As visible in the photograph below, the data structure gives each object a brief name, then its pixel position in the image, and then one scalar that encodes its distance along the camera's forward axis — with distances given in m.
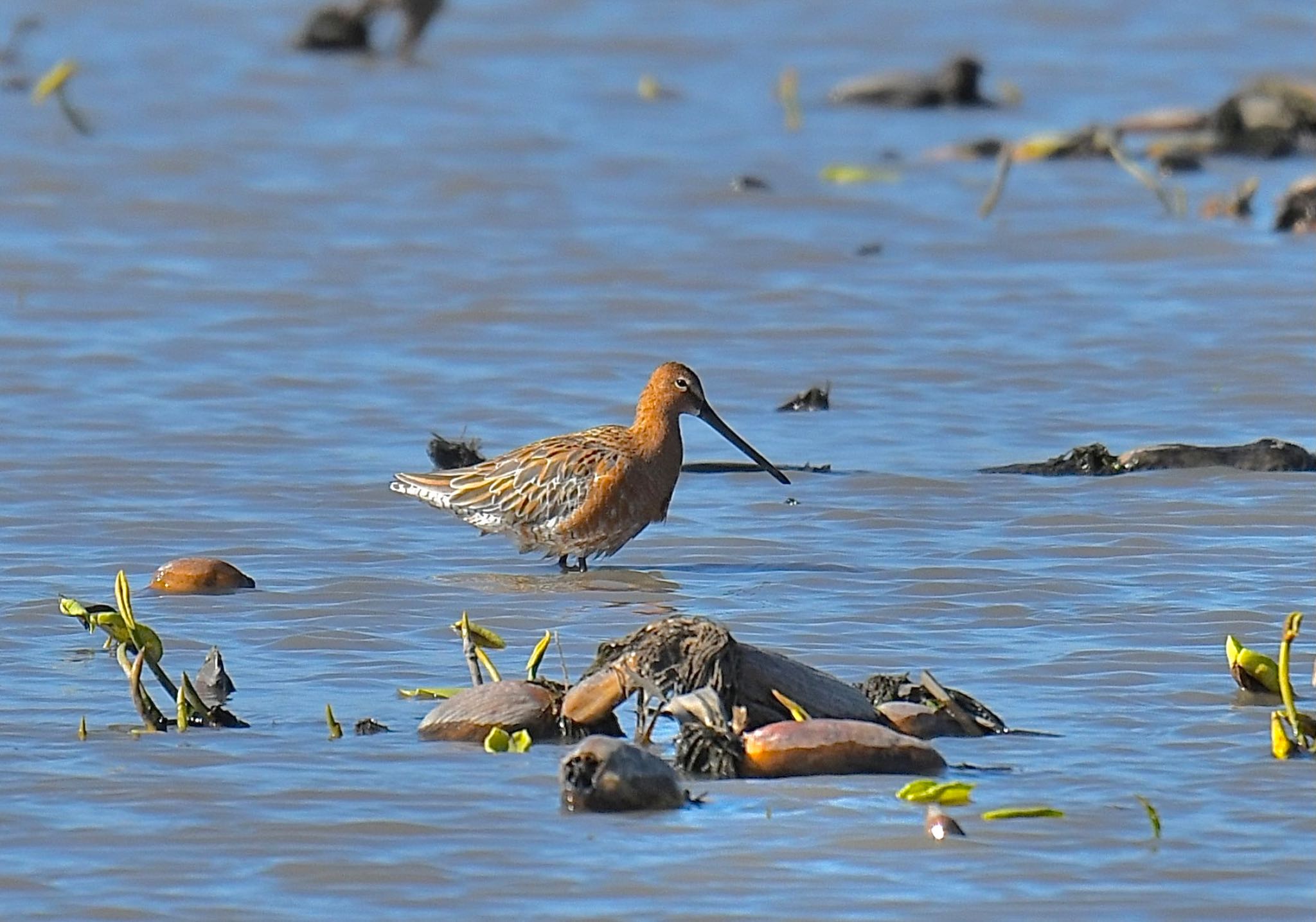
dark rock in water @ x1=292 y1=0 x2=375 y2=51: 37.59
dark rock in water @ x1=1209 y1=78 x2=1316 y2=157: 31.11
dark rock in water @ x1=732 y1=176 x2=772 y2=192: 28.83
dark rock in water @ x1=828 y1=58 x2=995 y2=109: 34.62
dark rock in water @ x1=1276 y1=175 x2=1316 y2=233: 26.28
